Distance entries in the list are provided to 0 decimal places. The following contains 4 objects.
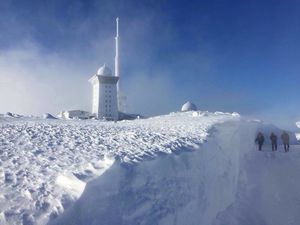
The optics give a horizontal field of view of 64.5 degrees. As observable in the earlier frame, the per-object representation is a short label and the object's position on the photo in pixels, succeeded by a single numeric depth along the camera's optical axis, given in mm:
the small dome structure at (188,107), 34370
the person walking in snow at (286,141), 15364
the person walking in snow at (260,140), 15536
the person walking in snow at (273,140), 15398
